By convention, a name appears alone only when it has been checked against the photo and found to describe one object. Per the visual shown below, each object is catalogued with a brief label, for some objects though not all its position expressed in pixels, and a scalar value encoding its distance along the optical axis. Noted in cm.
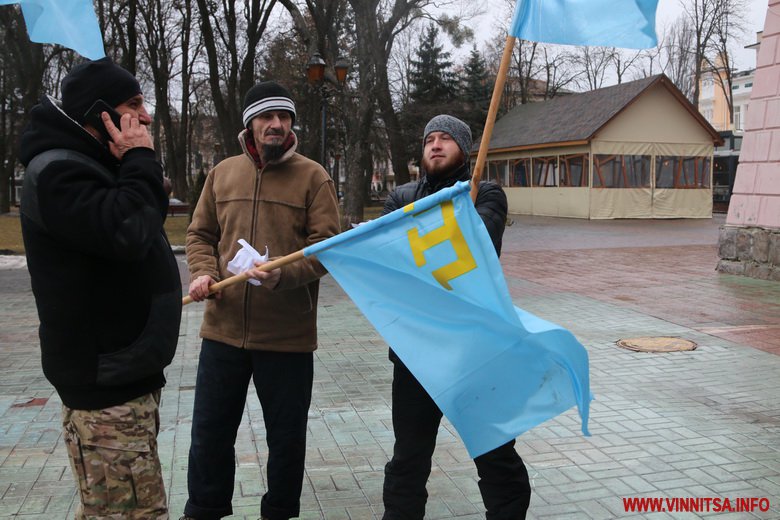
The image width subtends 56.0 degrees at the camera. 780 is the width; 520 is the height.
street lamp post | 1720
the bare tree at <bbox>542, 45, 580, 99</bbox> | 4784
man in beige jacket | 315
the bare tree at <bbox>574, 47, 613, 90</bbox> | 4828
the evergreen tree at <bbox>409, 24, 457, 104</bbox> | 4438
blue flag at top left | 255
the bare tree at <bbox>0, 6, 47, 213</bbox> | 2750
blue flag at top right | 285
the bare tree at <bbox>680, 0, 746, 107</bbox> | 4350
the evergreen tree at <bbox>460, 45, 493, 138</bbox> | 4375
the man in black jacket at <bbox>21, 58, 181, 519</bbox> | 221
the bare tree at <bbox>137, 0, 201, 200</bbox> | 2995
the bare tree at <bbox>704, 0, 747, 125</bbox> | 4353
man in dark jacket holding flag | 307
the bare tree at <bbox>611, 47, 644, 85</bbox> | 4981
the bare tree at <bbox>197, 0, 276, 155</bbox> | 2306
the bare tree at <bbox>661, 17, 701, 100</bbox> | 5009
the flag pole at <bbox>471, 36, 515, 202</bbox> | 264
